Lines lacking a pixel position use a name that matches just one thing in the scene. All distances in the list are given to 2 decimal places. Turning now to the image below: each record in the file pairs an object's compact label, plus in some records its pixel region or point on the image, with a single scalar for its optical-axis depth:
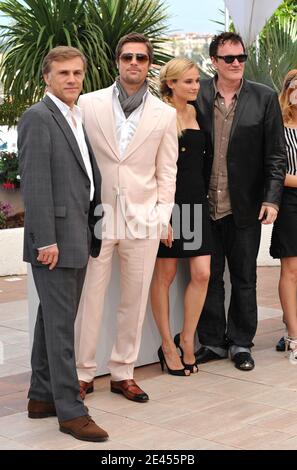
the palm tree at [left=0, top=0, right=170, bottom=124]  10.80
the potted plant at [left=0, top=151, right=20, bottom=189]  11.09
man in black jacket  5.36
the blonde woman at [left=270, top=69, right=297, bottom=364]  5.66
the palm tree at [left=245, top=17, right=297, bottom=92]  9.02
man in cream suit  4.71
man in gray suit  4.07
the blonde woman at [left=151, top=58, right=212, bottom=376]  5.20
